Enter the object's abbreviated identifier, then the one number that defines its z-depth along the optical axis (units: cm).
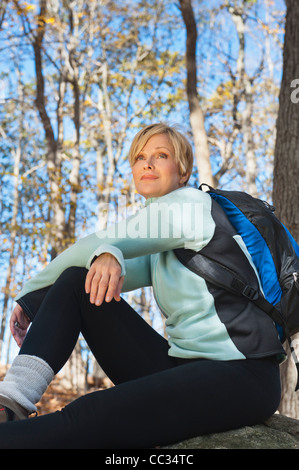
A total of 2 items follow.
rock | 164
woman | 154
